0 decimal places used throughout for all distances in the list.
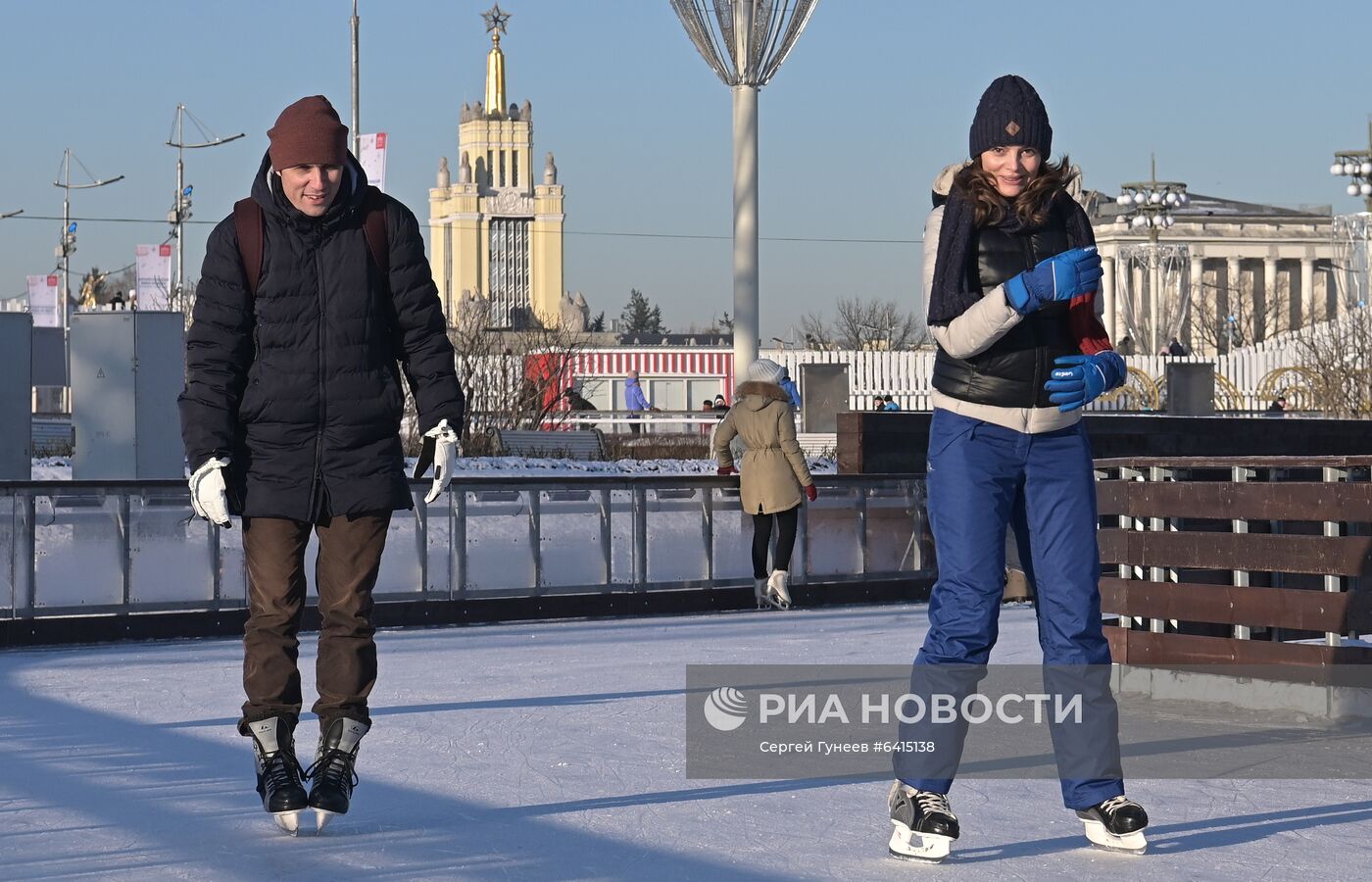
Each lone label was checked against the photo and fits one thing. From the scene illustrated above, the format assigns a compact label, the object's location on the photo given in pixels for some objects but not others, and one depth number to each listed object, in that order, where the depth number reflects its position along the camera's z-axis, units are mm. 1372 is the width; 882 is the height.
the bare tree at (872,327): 105250
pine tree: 178375
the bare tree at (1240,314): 84125
